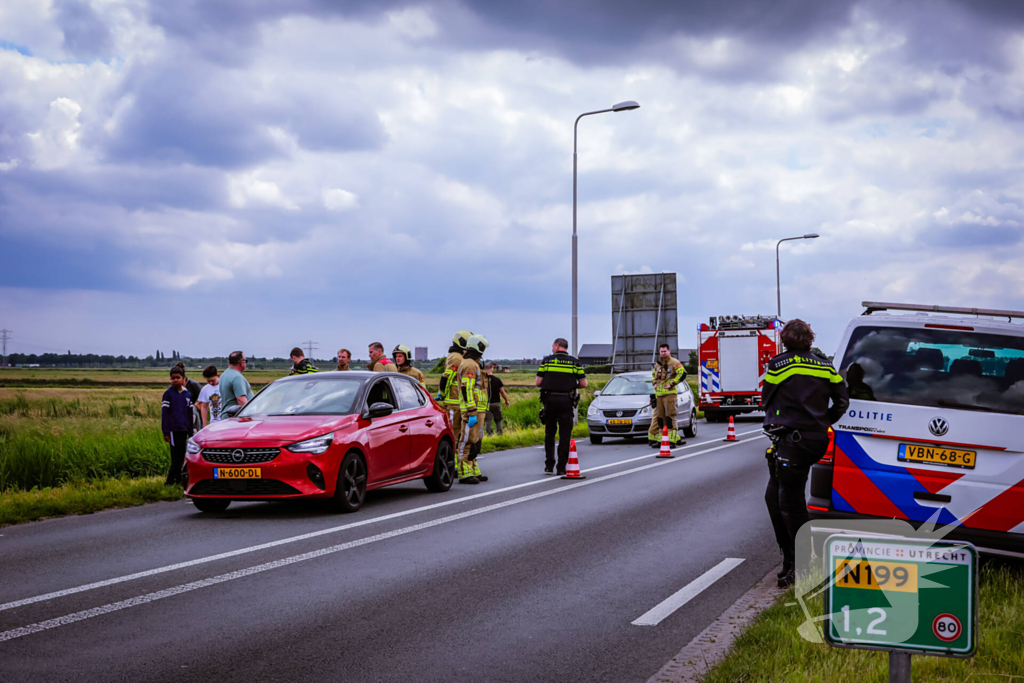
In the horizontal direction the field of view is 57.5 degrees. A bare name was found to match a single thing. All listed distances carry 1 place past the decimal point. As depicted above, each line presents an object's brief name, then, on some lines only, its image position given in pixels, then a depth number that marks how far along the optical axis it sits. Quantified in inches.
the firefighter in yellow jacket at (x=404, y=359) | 608.7
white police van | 245.4
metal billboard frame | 1085.8
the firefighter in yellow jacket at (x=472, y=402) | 514.9
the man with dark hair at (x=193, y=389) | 529.7
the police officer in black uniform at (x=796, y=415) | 250.2
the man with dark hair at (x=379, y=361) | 605.9
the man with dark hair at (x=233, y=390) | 512.7
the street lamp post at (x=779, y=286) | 1734.7
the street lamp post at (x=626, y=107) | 925.2
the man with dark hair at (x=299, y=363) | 590.9
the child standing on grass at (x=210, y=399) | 554.9
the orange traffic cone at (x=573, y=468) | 528.0
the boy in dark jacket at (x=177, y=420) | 490.9
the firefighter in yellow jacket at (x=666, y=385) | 744.3
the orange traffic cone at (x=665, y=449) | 687.1
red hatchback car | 381.1
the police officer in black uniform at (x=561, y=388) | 544.4
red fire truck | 1159.0
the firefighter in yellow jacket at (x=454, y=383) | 528.4
